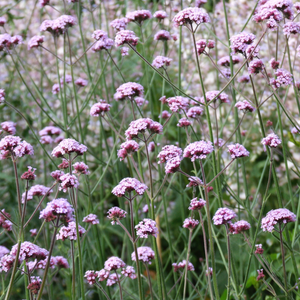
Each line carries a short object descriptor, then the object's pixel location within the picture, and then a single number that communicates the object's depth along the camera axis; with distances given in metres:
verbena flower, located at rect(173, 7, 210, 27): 2.49
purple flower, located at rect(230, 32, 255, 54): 2.52
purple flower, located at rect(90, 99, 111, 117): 2.59
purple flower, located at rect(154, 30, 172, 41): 2.71
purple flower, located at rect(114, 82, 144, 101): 2.55
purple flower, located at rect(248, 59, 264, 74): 2.53
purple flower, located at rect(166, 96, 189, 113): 2.57
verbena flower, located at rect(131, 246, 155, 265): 2.49
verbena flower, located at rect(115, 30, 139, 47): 2.54
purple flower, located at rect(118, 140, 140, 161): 2.48
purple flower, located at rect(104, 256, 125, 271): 2.47
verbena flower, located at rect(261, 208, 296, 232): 2.45
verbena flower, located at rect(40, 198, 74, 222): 2.35
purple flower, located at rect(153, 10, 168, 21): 2.75
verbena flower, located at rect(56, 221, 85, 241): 2.43
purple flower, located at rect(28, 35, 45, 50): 2.74
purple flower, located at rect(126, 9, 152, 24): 2.66
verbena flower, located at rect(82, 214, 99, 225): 2.54
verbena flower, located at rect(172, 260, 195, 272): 2.60
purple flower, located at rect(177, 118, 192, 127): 2.59
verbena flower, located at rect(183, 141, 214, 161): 2.43
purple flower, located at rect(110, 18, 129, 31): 2.65
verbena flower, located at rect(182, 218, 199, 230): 2.49
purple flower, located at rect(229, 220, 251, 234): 2.48
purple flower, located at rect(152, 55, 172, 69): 2.62
